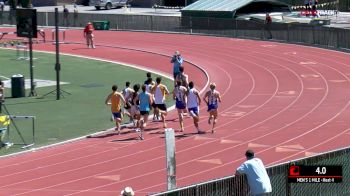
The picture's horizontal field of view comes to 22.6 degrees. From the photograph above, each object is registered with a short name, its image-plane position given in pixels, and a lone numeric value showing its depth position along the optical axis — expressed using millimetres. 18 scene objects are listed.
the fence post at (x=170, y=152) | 12914
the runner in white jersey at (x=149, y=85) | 26281
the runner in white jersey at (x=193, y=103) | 25016
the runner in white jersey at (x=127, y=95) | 25938
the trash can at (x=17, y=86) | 32906
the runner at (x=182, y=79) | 28205
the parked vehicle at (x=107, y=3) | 81062
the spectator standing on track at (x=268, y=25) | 51759
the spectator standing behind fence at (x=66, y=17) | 62519
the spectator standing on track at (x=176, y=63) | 32109
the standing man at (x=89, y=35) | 48000
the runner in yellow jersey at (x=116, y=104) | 25156
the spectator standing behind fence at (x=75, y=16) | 62969
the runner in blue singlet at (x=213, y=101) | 24703
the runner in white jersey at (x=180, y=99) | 25578
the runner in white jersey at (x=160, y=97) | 26016
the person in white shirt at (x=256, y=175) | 12438
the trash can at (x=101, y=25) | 60212
